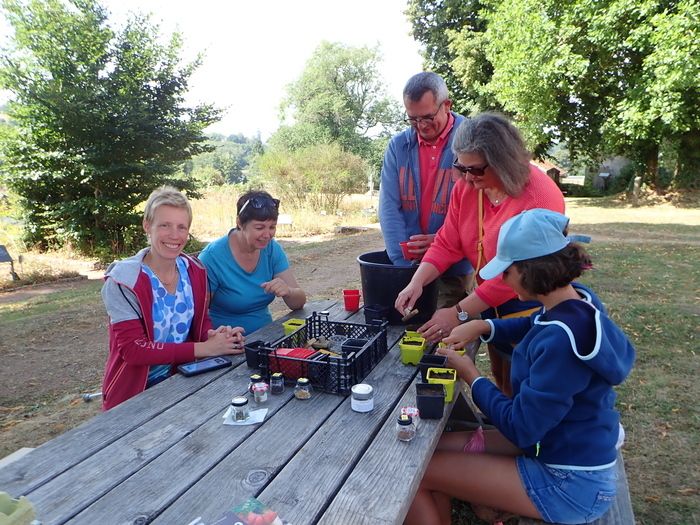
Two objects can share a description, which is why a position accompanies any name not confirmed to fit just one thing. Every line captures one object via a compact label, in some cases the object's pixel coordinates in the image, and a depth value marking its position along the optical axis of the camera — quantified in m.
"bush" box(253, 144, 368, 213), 17.23
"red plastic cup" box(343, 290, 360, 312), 3.02
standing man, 2.87
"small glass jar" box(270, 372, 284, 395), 1.90
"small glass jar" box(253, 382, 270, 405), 1.83
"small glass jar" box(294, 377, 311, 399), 1.86
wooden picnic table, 1.26
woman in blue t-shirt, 2.82
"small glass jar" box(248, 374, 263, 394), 1.87
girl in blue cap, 1.57
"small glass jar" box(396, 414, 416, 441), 1.56
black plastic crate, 1.90
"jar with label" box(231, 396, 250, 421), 1.69
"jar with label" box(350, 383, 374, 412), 1.74
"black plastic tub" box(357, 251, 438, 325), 2.56
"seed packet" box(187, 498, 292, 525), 1.16
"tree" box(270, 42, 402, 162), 40.34
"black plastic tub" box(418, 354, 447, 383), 1.96
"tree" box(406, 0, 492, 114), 21.19
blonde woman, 2.22
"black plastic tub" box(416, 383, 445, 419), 1.69
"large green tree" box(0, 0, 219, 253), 11.25
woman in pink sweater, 2.18
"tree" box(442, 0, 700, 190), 14.04
